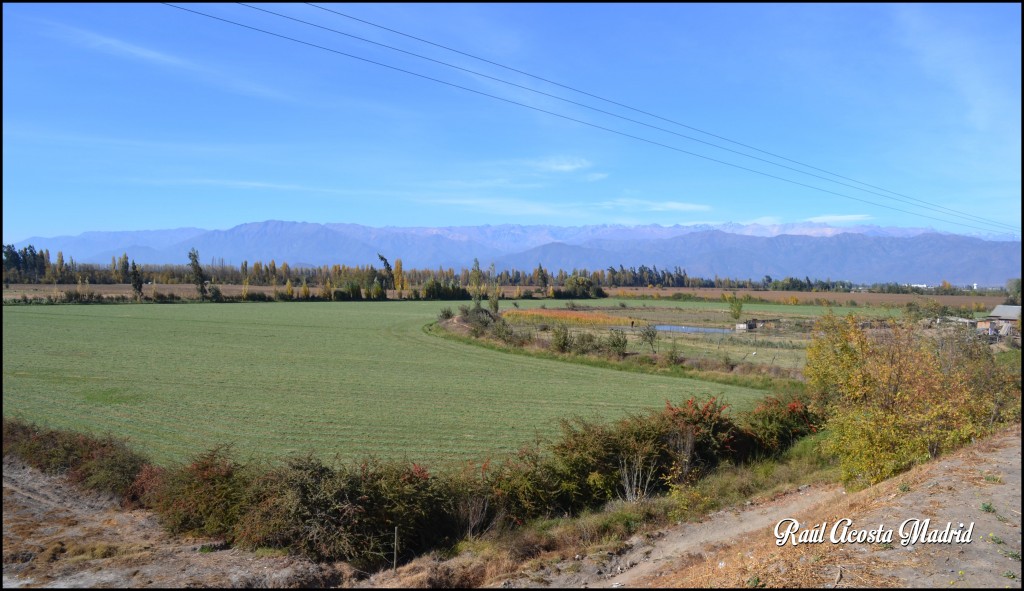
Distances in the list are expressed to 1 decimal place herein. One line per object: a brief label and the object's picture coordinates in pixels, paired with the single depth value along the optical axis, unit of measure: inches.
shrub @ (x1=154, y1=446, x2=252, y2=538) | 494.9
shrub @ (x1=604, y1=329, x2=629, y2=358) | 1569.9
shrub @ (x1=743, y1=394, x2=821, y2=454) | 797.2
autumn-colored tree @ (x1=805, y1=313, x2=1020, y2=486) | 543.5
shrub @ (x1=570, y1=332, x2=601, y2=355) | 1619.1
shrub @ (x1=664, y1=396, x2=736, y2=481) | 685.9
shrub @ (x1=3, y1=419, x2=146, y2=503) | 546.3
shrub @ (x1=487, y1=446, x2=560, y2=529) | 555.8
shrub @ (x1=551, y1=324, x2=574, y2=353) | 1653.5
